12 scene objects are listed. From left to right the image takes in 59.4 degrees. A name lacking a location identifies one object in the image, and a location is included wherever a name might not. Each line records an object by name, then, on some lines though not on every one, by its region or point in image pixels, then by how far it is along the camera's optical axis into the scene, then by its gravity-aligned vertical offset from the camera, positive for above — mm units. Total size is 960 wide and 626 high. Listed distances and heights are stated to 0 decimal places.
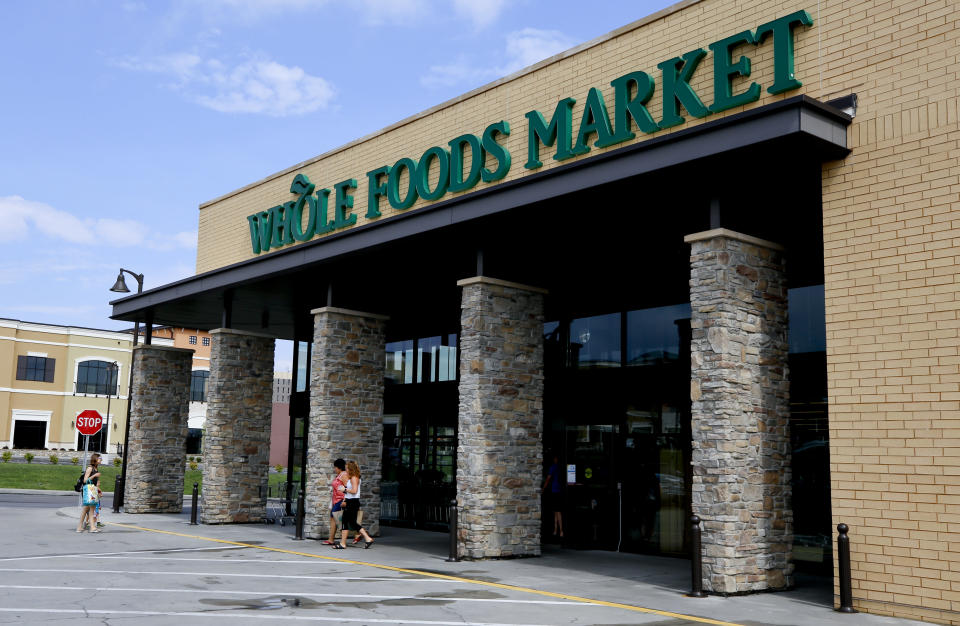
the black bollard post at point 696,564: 10914 -1751
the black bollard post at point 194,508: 20717 -2209
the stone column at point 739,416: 10906 +189
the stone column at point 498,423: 14500 +28
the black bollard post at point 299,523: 17834 -2173
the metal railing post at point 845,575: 10133 -1702
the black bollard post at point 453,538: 14344 -1924
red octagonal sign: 30594 -257
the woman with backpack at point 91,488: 18688 -1604
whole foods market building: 10180 +2266
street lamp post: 24812 +382
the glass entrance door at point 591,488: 17266 -1267
